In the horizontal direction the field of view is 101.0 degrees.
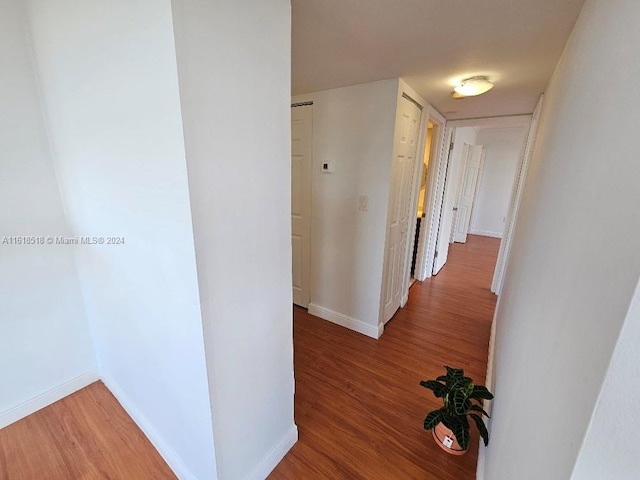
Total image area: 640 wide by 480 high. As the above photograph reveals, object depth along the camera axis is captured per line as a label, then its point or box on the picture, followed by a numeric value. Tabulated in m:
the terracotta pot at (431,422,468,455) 1.43
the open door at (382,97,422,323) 2.16
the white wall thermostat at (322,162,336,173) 2.35
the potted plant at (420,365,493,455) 1.30
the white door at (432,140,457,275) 3.64
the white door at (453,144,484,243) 5.74
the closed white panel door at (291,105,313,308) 2.45
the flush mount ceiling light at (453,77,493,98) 1.78
